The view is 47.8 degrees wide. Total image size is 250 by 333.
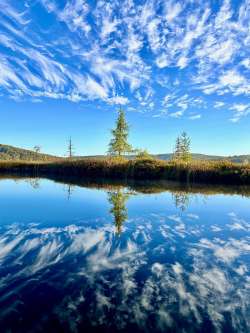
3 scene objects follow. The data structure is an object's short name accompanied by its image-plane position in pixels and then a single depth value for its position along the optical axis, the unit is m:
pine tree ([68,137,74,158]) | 70.26
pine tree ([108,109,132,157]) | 45.09
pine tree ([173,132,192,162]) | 60.83
